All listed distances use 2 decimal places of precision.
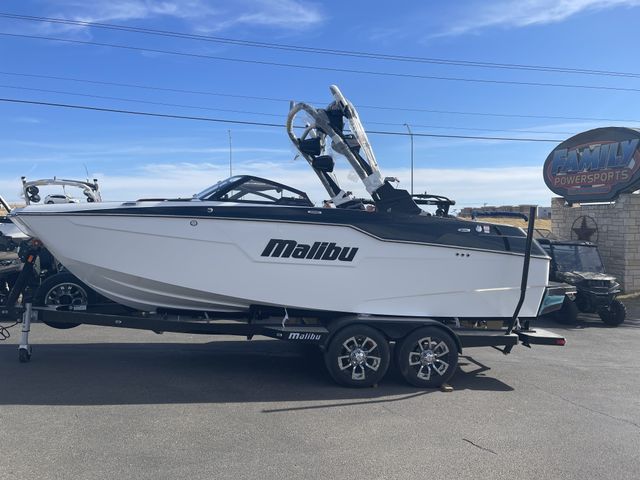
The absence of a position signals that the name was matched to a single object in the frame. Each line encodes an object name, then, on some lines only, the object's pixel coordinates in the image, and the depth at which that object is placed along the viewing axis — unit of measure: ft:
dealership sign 57.41
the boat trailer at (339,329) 22.36
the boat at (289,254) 21.86
